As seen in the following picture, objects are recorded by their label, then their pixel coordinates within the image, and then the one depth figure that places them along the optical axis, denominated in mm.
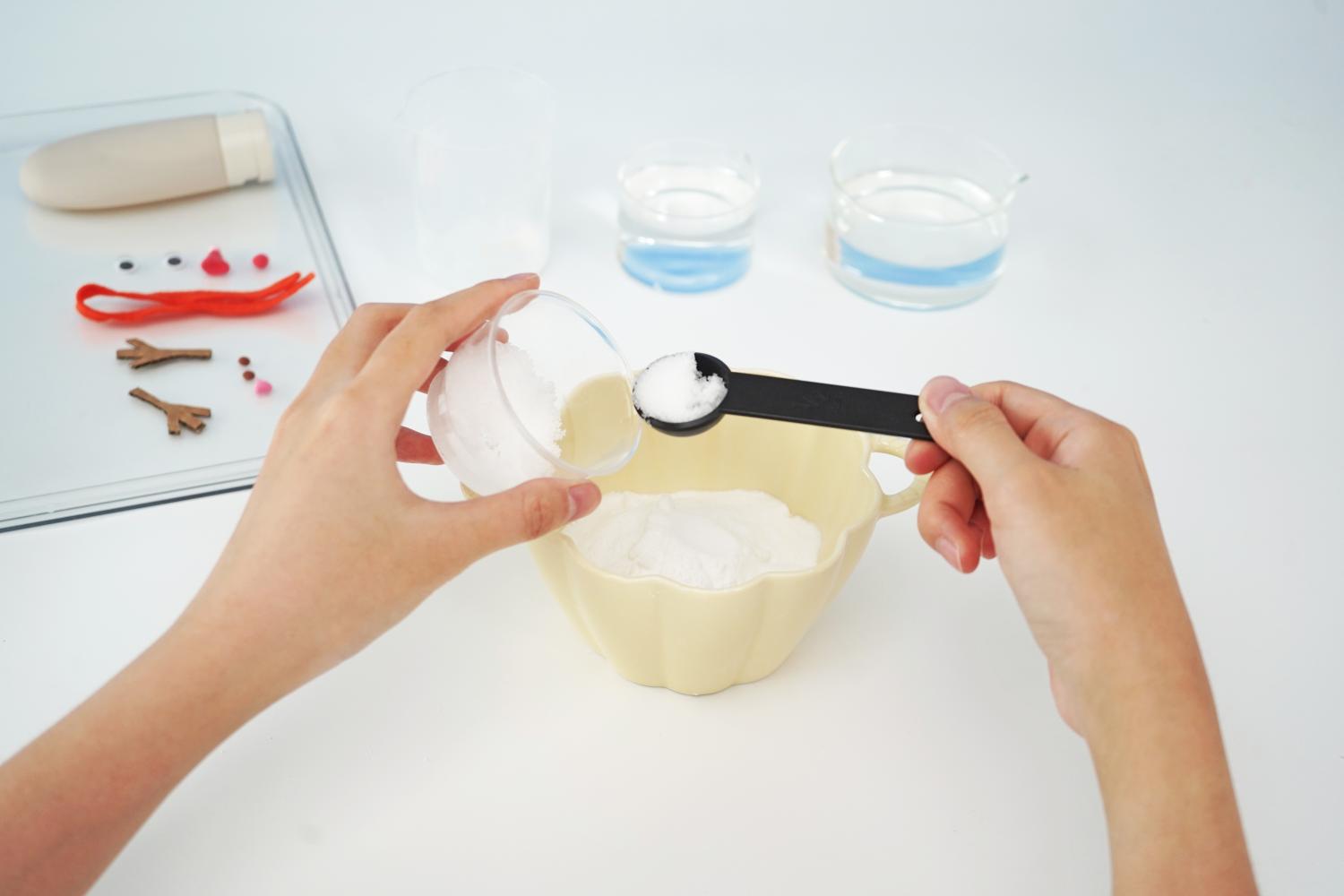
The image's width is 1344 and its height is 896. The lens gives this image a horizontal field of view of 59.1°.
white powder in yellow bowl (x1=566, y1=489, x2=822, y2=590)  810
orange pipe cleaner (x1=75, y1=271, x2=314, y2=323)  1164
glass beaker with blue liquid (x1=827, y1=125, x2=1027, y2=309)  1243
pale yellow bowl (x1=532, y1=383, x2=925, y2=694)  746
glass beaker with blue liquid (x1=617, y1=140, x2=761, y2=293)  1222
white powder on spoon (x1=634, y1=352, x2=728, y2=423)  807
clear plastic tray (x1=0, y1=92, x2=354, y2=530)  1021
